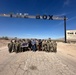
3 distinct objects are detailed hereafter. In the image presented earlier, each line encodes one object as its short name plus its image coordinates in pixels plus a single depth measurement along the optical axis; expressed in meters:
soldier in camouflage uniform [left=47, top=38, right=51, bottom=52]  7.89
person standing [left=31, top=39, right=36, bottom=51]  8.11
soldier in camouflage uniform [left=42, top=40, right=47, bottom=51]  8.06
